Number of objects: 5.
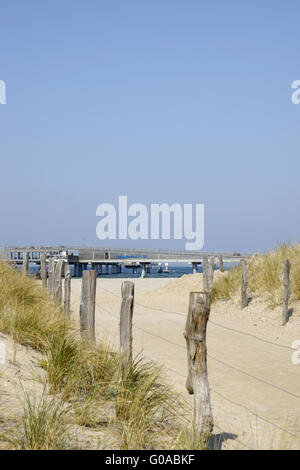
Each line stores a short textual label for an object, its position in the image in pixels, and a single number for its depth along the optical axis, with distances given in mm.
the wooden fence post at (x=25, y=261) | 23175
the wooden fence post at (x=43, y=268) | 21566
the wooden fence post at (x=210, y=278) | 21094
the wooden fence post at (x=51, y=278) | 17106
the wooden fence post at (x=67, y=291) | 14018
